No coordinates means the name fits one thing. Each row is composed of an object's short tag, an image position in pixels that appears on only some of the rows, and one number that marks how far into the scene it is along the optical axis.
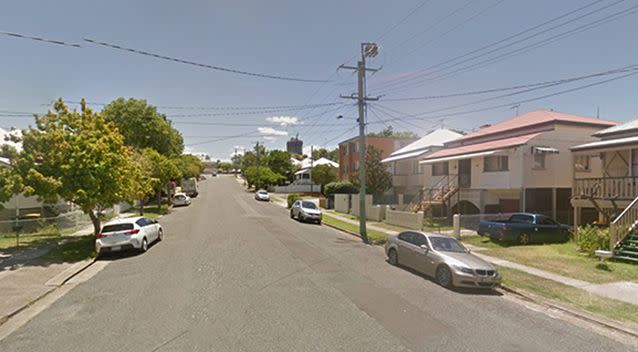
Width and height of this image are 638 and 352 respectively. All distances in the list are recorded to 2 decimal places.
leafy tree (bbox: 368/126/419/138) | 82.94
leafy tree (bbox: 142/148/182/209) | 28.25
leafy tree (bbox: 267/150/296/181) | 70.94
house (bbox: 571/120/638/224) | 14.82
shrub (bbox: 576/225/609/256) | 13.13
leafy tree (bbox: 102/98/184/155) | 34.75
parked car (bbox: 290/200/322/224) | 24.42
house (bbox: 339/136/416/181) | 42.12
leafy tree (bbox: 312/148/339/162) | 108.63
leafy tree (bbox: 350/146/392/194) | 33.19
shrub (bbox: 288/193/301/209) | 37.56
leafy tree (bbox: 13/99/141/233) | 12.38
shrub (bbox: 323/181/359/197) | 36.96
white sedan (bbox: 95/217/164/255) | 12.87
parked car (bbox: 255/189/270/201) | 46.84
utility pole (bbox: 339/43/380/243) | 19.08
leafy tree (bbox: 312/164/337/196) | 48.81
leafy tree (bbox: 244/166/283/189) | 63.99
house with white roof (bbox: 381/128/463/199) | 30.62
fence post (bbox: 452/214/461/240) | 17.20
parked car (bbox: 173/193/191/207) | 39.25
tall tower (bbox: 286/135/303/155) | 166.36
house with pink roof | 20.06
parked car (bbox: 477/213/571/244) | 15.65
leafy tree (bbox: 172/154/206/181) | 39.53
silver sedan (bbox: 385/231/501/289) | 9.05
